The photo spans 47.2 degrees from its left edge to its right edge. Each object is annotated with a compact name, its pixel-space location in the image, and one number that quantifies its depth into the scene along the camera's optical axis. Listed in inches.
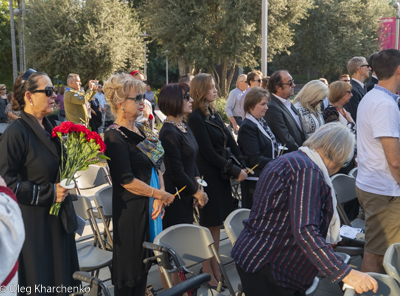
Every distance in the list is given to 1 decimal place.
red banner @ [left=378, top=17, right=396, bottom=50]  685.9
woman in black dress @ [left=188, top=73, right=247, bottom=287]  166.2
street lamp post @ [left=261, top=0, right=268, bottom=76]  473.4
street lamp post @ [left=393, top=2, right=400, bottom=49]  596.7
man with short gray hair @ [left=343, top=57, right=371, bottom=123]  247.9
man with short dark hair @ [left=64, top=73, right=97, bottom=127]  362.6
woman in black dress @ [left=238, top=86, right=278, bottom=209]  176.8
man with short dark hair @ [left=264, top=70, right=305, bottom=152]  192.5
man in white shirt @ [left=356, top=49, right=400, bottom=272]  128.5
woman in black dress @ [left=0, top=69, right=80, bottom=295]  107.6
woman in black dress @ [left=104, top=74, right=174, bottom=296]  123.5
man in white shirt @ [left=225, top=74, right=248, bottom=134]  367.9
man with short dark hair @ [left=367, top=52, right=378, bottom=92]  228.5
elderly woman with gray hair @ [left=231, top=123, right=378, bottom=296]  86.0
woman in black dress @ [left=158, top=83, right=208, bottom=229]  147.9
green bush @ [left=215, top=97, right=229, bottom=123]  663.1
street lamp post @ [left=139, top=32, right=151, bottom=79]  982.9
